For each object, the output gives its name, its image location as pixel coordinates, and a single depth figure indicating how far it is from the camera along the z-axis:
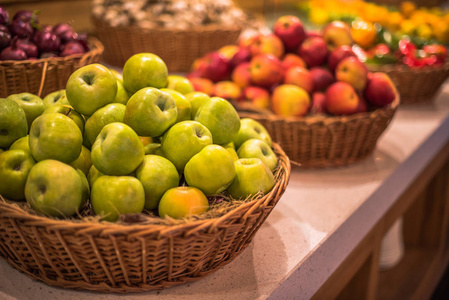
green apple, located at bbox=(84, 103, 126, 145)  0.89
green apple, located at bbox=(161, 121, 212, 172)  0.88
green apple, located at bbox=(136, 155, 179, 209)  0.82
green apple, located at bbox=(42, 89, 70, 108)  0.99
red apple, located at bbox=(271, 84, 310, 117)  1.42
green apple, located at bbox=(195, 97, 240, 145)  0.96
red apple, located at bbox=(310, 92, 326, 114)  1.47
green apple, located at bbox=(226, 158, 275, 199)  0.88
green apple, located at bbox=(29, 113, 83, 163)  0.80
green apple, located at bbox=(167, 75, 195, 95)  1.13
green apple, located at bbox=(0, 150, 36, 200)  0.80
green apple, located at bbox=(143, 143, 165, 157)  0.92
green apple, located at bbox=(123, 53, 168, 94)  0.99
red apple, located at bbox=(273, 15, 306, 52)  1.68
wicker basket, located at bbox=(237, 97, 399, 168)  1.33
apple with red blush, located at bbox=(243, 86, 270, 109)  1.52
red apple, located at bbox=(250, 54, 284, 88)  1.53
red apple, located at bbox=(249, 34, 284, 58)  1.63
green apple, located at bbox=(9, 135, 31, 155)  0.86
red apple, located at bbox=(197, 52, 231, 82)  1.64
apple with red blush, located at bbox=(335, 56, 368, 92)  1.48
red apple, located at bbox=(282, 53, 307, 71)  1.60
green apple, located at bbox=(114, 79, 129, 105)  1.00
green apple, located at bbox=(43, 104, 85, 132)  0.92
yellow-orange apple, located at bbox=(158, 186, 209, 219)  0.80
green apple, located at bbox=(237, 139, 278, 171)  1.00
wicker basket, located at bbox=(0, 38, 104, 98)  1.19
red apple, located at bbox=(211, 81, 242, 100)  1.55
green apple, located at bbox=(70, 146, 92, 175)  0.88
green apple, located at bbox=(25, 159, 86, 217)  0.75
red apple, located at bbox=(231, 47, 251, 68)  1.65
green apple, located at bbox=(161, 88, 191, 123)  0.98
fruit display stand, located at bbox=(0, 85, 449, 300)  0.86
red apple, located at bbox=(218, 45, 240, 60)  1.76
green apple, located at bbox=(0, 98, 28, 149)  0.87
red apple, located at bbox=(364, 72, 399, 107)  1.48
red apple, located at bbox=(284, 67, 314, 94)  1.50
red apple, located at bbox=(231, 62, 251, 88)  1.57
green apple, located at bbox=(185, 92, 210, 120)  1.04
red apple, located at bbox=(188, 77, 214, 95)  1.56
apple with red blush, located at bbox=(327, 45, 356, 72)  1.57
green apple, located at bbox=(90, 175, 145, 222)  0.77
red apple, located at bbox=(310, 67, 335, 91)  1.54
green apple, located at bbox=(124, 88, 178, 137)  0.87
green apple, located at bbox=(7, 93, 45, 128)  0.96
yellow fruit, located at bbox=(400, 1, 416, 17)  2.99
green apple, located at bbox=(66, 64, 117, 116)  0.90
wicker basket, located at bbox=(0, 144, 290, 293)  0.71
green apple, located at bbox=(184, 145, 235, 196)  0.84
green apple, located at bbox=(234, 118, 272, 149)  1.08
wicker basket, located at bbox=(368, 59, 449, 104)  1.92
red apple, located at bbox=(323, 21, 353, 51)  1.70
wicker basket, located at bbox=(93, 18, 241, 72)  2.05
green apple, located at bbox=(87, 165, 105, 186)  0.85
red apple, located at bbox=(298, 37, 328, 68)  1.61
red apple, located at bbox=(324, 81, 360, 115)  1.41
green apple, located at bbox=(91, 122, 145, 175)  0.78
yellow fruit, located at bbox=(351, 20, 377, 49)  2.23
